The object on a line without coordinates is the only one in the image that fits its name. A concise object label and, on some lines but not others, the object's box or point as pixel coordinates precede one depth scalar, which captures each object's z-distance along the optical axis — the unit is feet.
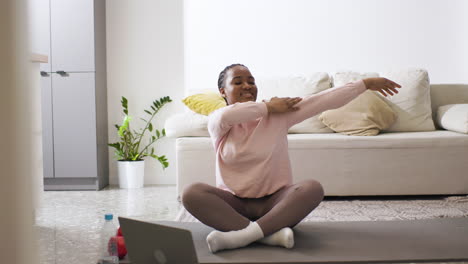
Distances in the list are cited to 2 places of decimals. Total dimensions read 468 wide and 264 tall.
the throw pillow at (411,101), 12.82
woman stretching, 6.75
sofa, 11.43
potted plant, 14.12
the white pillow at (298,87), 12.62
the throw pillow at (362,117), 11.98
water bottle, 5.57
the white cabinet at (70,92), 13.69
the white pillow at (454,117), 11.71
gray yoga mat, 5.89
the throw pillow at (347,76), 13.16
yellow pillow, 11.85
